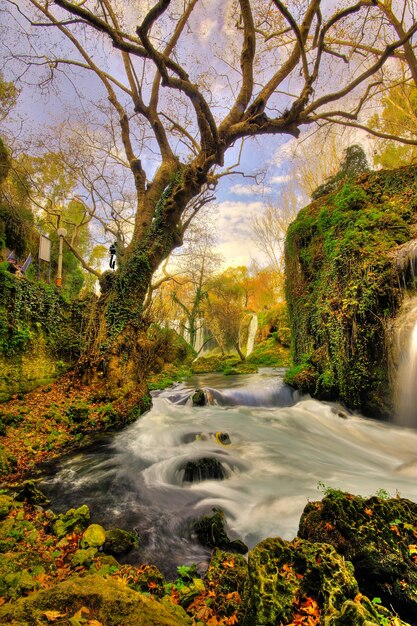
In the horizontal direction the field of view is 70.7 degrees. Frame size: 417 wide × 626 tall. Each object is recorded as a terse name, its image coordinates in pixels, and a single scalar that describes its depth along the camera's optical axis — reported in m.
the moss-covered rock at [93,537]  2.75
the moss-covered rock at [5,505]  3.15
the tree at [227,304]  24.56
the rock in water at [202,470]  4.58
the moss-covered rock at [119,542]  2.78
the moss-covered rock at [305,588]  1.38
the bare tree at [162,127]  7.21
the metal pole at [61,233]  13.64
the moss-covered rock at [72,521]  2.97
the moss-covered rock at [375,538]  1.63
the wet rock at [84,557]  2.44
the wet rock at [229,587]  1.70
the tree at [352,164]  14.22
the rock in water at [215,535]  2.90
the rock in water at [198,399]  9.48
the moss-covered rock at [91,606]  1.19
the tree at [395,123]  16.73
